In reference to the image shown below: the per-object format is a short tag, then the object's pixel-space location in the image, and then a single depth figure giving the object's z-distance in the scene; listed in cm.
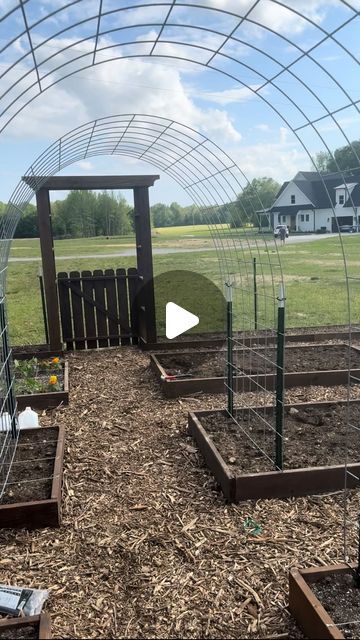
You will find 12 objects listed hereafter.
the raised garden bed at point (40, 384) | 470
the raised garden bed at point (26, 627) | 187
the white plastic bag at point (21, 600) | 209
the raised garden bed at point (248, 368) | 498
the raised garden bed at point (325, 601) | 186
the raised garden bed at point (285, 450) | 304
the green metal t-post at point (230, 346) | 387
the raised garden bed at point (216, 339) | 666
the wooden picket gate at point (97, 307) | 687
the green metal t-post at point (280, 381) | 290
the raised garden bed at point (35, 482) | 277
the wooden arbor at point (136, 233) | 634
